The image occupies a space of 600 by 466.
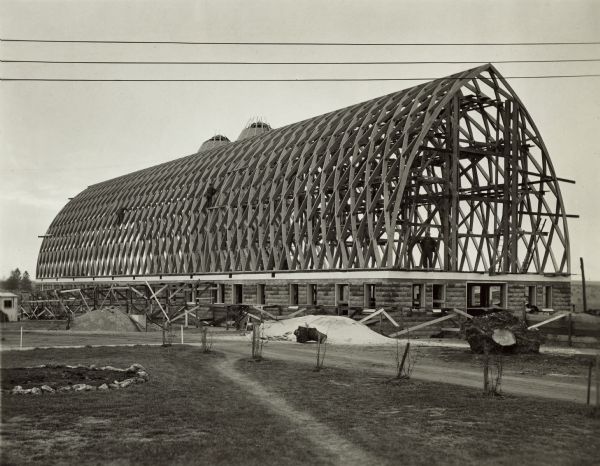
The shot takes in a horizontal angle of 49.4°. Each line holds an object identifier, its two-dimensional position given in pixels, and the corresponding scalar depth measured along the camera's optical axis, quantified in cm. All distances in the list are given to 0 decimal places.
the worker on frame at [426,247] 4847
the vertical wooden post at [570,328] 3084
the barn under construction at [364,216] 4128
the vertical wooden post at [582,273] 5898
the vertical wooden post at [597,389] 1318
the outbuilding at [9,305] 5831
